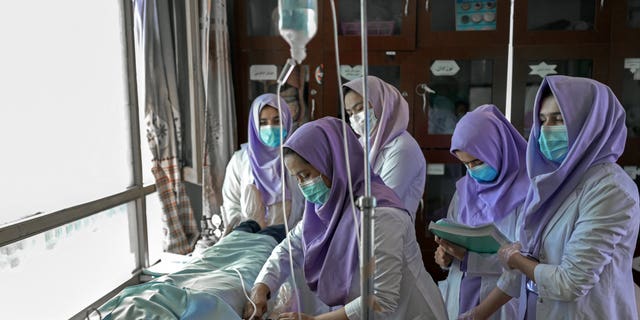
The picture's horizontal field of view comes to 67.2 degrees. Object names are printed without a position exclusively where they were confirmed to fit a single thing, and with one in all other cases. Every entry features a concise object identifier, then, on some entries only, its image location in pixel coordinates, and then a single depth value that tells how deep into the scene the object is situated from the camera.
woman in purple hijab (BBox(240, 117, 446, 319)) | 1.39
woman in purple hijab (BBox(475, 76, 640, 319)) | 1.37
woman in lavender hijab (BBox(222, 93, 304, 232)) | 2.50
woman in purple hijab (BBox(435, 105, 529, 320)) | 1.74
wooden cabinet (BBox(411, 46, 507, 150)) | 3.05
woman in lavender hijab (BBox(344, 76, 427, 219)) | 2.15
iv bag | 0.89
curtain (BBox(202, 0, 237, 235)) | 2.98
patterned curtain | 2.71
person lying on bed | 1.29
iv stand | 0.85
